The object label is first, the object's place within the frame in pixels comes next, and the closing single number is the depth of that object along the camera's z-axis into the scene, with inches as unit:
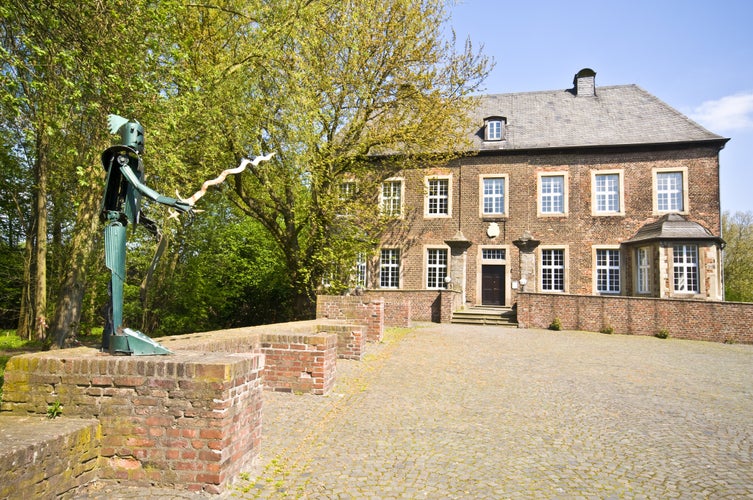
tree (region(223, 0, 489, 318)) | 637.3
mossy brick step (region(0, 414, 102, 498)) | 118.0
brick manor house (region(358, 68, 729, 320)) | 927.0
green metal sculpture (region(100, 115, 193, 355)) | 173.9
